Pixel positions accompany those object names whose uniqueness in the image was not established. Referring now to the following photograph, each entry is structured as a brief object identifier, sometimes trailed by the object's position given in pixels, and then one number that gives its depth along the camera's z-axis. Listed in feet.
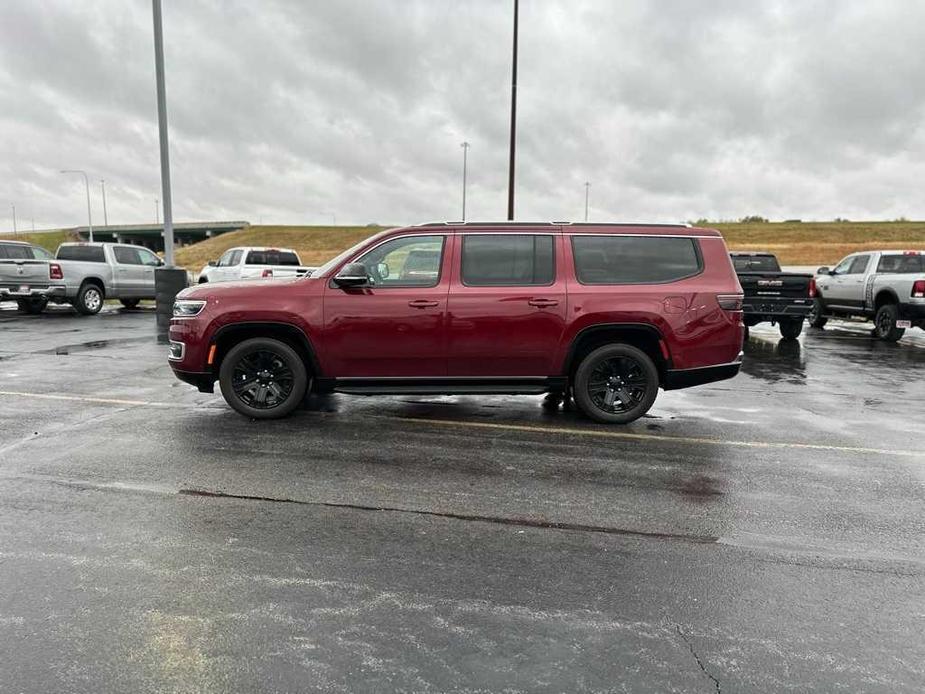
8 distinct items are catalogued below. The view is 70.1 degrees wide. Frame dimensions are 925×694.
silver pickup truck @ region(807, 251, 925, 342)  43.55
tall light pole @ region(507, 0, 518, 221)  70.64
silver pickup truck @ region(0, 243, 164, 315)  56.44
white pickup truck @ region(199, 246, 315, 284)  63.26
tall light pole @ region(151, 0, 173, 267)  49.08
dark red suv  20.86
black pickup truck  42.98
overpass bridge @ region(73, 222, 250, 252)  359.46
